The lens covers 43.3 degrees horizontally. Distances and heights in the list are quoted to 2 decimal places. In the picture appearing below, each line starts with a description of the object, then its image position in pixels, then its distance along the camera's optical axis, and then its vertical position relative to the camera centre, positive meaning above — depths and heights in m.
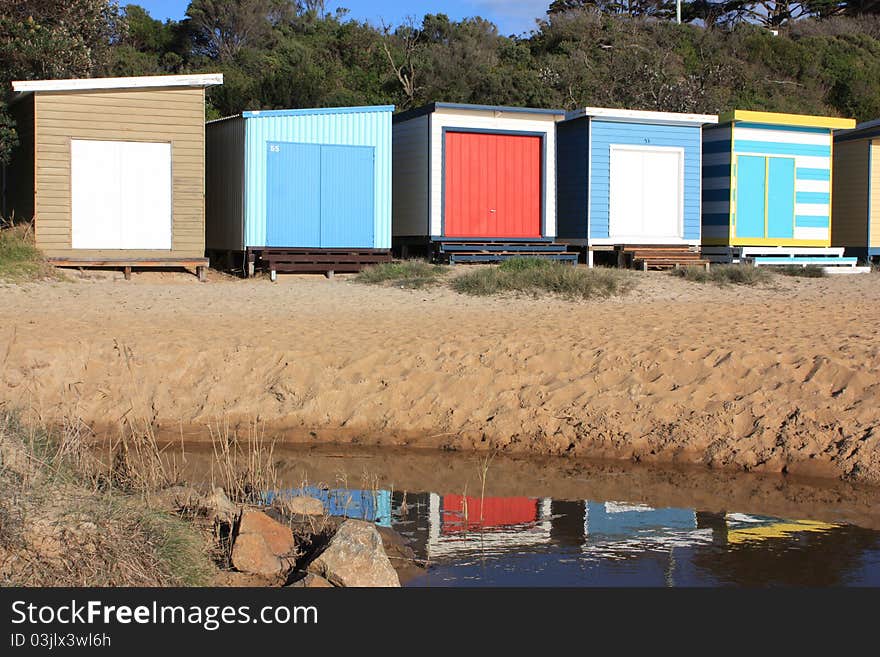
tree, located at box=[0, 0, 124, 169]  21.42 +4.24
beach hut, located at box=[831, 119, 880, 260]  23.03 +1.42
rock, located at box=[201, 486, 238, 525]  6.91 -1.62
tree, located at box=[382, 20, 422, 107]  36.94 +6.99
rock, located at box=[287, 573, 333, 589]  5.95 -1.78
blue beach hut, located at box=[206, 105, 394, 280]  18.00 +1.07
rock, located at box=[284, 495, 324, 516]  7.18 -1.67
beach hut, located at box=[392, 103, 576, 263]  19.48 +1.31
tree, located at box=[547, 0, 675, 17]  51.84 +11.72
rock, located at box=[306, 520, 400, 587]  6.05 -1.70
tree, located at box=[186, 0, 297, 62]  43.44 +8.90
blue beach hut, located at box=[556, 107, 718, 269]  20.09 +1.32
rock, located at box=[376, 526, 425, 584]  6.69 -1.90
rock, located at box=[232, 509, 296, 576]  6.33 -1.70
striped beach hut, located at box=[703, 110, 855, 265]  21.00 +1.30
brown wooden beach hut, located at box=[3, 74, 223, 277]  16.81 +1.26
